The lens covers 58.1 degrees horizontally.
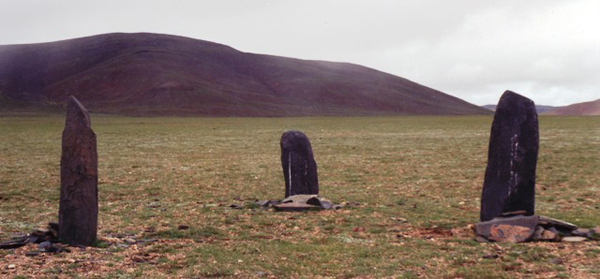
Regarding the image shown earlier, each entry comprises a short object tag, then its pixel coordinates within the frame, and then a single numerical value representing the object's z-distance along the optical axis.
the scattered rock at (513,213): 13.15
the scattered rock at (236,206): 16.27
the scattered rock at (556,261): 10.20
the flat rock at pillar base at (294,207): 15.77
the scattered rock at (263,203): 16.53
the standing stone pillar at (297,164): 17.40
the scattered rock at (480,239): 11.96
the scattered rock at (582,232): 11.90
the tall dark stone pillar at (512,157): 13.09
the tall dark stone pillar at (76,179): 11.39
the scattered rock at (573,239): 11.58
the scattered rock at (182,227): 13.41
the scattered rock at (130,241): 11.96
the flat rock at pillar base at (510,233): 11.78
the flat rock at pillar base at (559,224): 12.15
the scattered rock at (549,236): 11.65
